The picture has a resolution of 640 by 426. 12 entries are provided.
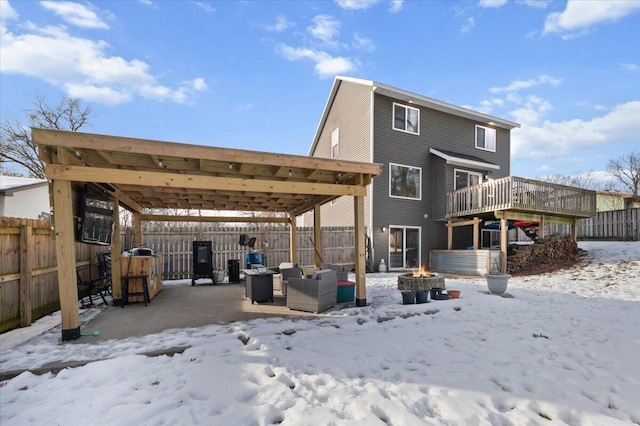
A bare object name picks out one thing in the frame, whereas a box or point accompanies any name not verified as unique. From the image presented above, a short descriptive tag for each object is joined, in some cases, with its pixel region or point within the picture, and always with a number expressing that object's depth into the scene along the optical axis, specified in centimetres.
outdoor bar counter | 596
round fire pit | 626
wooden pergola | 398
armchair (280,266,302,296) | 685
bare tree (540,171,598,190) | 3241
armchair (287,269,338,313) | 529
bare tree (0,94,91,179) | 1700
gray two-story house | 1202
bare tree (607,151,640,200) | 2786
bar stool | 583
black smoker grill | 870
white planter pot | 669
